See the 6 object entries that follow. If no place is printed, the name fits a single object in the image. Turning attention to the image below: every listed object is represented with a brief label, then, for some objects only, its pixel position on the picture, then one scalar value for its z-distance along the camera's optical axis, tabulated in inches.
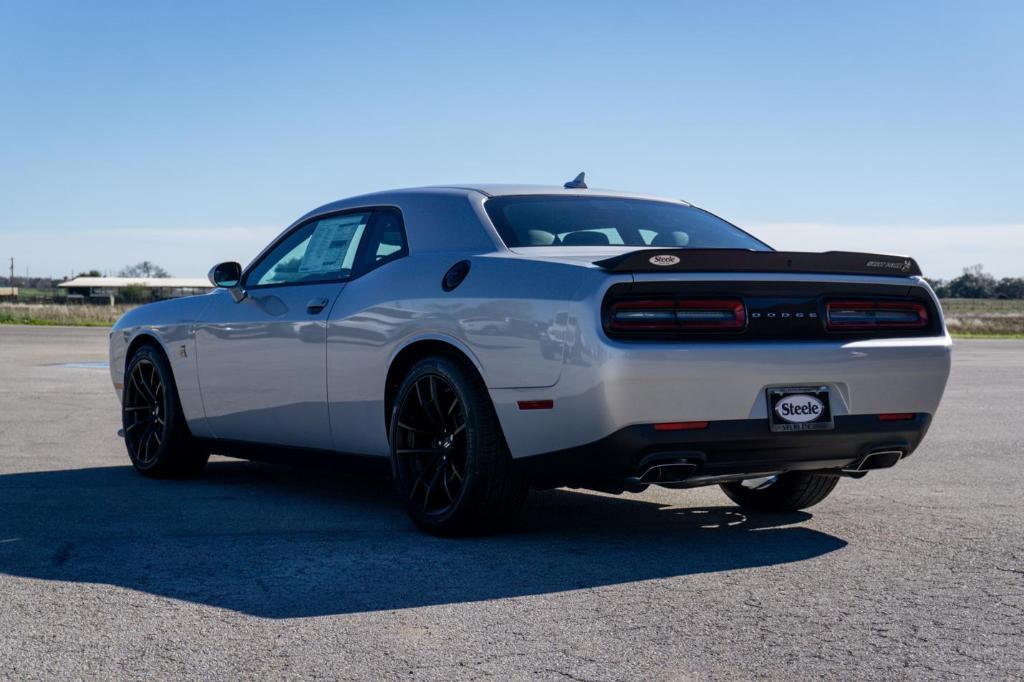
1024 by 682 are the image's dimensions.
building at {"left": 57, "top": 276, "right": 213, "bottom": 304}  5132.9
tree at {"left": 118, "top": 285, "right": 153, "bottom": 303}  4635.8
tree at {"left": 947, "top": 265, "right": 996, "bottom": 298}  5295.3
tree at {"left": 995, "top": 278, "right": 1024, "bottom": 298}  5349.4
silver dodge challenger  193.0
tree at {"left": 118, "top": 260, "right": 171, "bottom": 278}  6417.3
